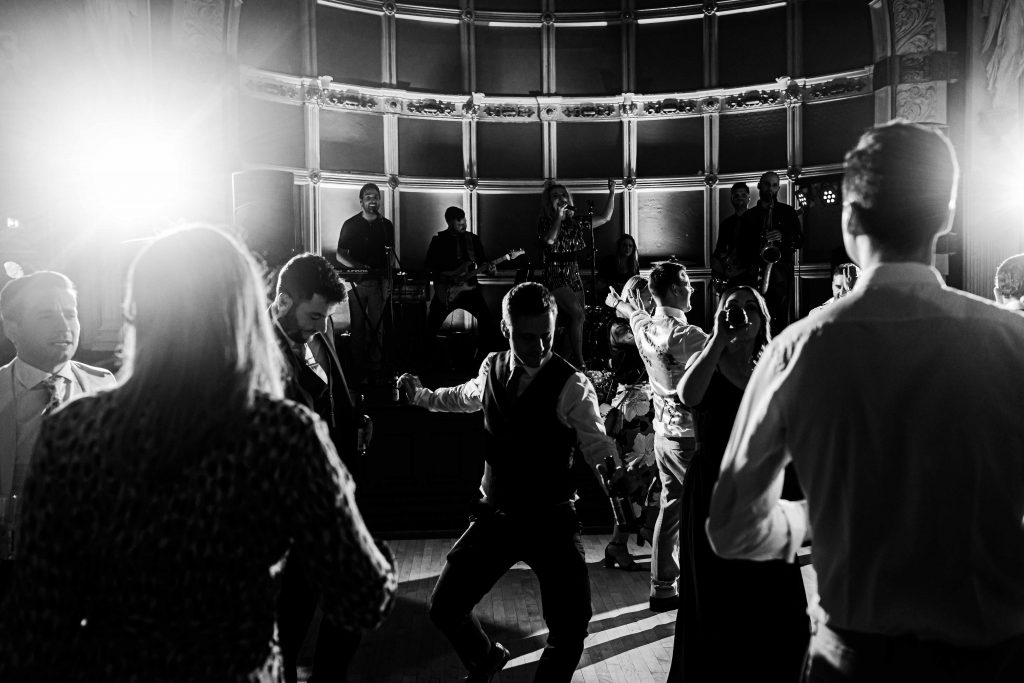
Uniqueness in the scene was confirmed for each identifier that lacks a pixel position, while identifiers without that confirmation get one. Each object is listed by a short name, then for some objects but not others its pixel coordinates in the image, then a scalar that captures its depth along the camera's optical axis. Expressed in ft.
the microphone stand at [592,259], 27.61
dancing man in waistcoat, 9.45
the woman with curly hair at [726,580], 8.55
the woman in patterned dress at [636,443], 17.90
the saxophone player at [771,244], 27.61
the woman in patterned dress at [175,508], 4.14
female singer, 26.40
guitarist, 27.22
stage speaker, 28.25
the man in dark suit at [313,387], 9.27
